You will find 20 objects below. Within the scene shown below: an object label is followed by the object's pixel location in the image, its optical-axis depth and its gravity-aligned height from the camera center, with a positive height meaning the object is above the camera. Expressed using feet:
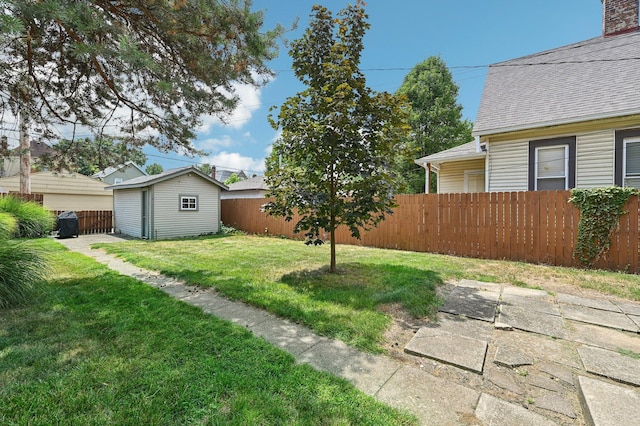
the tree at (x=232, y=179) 129.90 +14.38
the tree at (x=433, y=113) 61.77 +21.11
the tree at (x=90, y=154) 16.89 +3.36
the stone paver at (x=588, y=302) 11.68 -4.00
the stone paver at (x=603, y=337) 8.53 -4.05
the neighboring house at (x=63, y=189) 60.44 +4.30
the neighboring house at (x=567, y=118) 22.07 +7.61
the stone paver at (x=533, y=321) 9.52 -4.03
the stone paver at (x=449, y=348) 7.59 -4.06
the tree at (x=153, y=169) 196.72 +28.10
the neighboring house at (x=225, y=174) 149.09 +19.00
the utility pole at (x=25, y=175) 44.36 +5.33
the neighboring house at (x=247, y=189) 63.57 +4.65
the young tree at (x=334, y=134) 14.76 +3.96
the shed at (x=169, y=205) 38.42 +0.59
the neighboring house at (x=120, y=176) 79.30 +9.72
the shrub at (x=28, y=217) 33.62 -0.99
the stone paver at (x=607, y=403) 5.45 -4.01
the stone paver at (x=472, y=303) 11.06 -4.01
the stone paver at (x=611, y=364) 6.89 -4.02
